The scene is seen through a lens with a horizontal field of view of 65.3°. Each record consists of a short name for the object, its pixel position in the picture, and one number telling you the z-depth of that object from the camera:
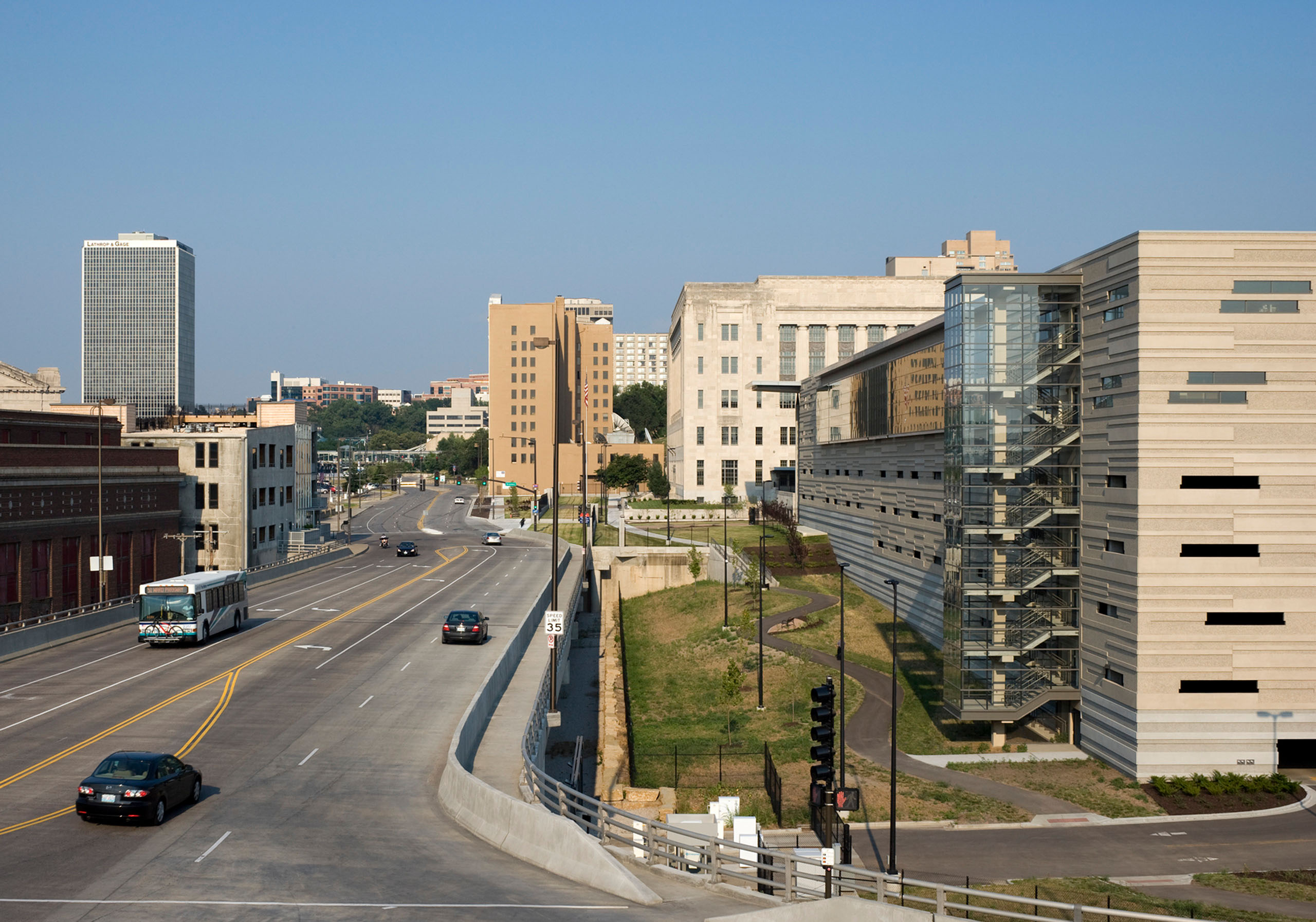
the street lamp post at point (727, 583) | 66.50
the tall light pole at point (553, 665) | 30.64
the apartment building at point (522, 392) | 180.00
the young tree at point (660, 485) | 132.75
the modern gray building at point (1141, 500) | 37.34
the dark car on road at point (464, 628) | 45.69
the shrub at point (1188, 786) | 35.75
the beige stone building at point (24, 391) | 85.69
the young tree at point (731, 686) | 48.72
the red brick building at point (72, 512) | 55.25
